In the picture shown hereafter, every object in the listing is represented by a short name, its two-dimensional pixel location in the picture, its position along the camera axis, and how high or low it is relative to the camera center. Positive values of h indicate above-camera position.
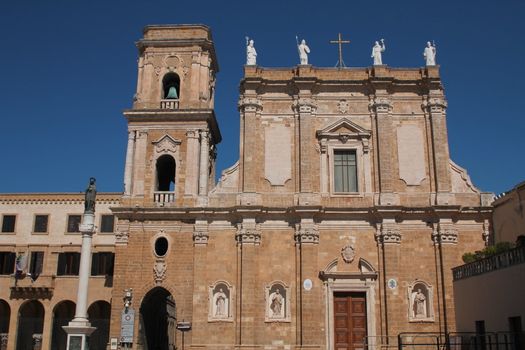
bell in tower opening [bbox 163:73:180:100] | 29.64 +12.27
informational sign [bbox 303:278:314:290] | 26.06 +2.23
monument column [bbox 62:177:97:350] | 21.44 +1.85
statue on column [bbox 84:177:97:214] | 23.61 +5.35
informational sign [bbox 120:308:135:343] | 25.67 +0.47
